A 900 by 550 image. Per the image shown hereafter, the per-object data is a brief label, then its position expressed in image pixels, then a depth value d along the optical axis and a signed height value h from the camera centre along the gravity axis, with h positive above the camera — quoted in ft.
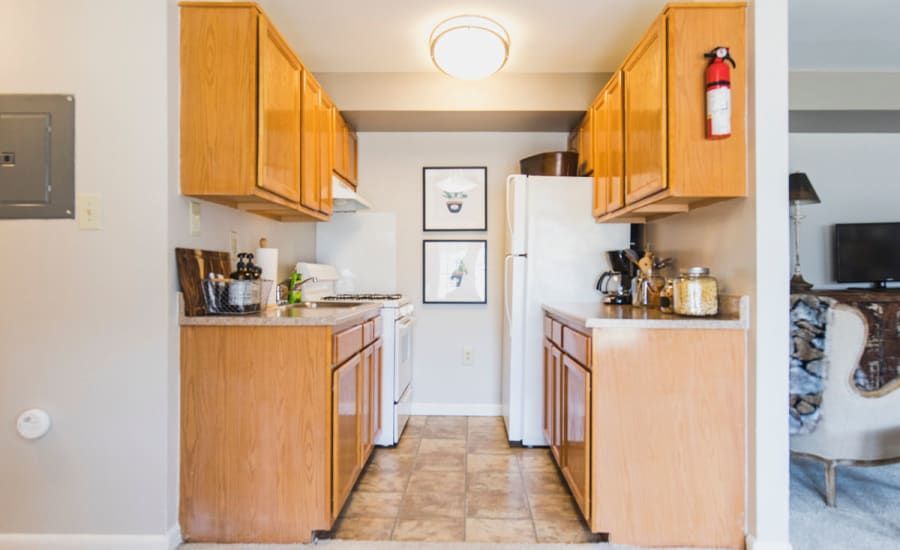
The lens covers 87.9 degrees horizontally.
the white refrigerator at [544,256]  9.44 +0.42
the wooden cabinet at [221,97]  5.96 +2.29
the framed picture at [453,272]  11.88 +0.11
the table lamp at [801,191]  11.18 +2.08
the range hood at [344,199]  9.32 +1.67
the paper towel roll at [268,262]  7.73 +0.23
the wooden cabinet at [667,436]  5.91 -2.03
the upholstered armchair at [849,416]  6.40 -1.97
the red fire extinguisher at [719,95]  5.67 +2.21
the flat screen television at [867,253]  12.16 +0.64
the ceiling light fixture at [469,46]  7.82 +3.95
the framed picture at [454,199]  11.84 +1.96
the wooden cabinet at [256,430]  5.98 -1.98
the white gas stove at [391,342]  9.55 -1.40
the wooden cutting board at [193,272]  5.97 +0.04
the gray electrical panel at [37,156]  5.71 +1.47
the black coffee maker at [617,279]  9.22 -0.05
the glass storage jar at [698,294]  6.34 -0.23
